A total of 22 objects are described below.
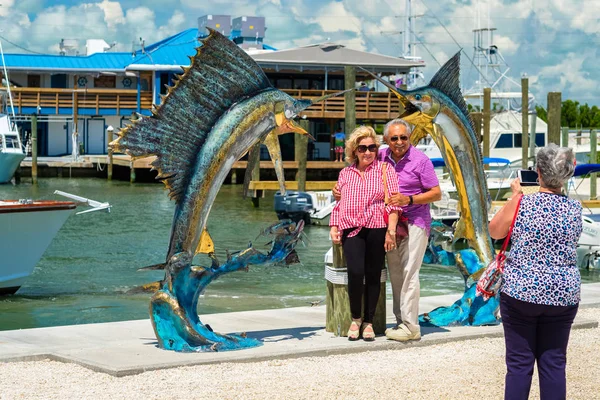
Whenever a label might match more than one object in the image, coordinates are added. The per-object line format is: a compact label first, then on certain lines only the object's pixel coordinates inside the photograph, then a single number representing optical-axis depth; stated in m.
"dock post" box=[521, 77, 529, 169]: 34.78
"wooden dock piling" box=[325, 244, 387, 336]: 8.10
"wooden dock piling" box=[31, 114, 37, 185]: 46.19
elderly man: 7.93
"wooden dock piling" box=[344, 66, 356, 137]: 28.52
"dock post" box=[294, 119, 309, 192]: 30.67
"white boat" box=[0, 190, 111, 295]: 14.42
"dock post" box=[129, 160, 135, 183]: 47.78
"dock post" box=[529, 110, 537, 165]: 40.28
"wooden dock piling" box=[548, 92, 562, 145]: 24.88
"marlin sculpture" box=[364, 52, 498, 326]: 8.85
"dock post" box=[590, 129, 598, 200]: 31.94
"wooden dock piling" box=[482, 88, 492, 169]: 36.72
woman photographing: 5.26
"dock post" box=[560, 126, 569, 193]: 32.69
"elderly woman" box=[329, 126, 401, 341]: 7.74
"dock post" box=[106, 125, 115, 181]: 49.22
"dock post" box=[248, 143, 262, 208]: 33.84
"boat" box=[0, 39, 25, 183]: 45.44
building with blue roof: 46.84
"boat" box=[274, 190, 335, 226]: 27.73
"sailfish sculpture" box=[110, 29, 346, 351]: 7.68
